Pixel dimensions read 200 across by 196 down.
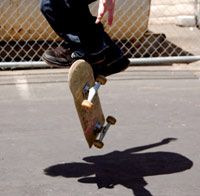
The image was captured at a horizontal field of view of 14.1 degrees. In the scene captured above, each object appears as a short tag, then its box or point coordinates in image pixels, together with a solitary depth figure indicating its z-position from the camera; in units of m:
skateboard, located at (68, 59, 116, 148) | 5.17
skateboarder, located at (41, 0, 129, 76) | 5.30
